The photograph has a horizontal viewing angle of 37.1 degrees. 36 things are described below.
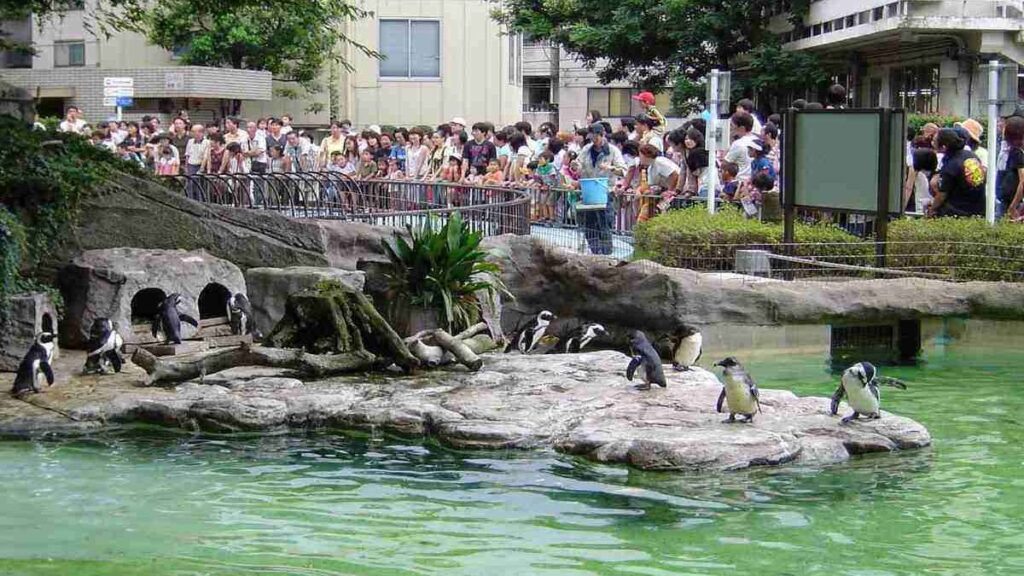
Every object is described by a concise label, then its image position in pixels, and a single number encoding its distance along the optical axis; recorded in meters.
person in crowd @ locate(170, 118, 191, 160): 28.97
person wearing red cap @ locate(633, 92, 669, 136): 21.34
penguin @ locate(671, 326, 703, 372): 14.15
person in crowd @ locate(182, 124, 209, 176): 27.66
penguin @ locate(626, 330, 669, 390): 12.09
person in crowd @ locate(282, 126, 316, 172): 27.92
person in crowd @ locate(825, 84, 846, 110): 19.02
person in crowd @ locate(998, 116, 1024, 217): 16.59
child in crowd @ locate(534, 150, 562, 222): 19.39
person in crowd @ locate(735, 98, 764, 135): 19.31
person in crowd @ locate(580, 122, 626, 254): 19.81
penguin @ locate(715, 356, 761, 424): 10.73
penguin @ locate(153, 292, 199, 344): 14.05
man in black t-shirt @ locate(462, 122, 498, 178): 23.86
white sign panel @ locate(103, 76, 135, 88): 28.09
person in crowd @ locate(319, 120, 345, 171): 27.48
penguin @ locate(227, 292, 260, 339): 14.73
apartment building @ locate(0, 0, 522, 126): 40.28
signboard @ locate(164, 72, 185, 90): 39.62
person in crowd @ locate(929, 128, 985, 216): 16.52
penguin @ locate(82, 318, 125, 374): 12.96
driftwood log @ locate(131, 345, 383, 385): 12.46
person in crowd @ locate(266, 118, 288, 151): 28.09
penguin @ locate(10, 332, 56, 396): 12.21
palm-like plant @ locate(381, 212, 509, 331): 14.74
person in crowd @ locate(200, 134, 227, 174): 27.05
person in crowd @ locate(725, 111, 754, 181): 18.94
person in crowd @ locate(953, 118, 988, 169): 17.09
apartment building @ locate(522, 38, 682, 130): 56.38
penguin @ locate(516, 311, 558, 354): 15.52
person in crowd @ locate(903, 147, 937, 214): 17.59
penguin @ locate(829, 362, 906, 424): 11.04
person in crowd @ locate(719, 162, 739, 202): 19.06
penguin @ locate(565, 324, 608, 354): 15.49
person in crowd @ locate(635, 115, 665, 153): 20.25
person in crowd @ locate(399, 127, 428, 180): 25.25
